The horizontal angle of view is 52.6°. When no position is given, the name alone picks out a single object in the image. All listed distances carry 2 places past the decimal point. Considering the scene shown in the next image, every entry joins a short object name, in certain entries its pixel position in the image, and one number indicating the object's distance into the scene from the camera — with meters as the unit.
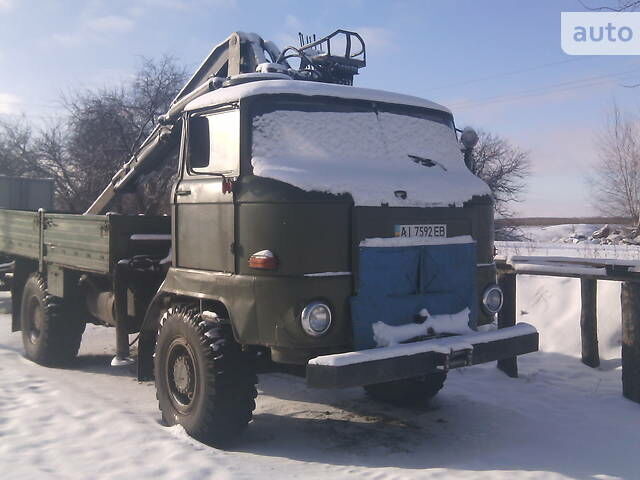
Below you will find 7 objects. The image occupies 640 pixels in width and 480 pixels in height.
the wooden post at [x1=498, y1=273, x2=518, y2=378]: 7.53
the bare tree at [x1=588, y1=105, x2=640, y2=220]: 25.50
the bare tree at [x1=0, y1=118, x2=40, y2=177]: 28.34
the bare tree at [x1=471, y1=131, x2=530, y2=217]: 30.79
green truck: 4.45
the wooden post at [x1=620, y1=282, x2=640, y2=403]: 6.30
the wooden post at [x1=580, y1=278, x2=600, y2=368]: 7.47
